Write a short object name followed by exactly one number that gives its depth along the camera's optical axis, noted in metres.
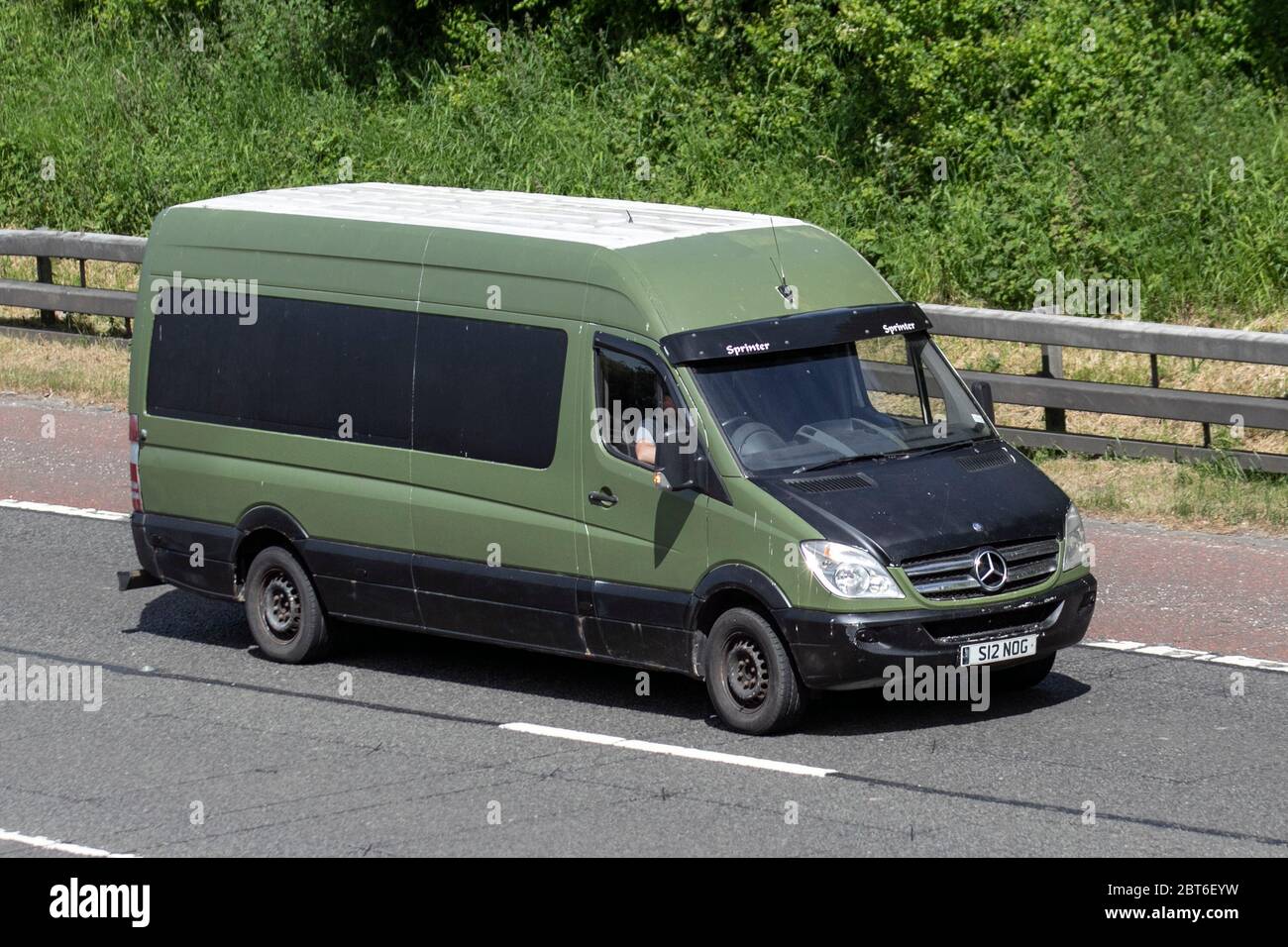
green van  18.92
